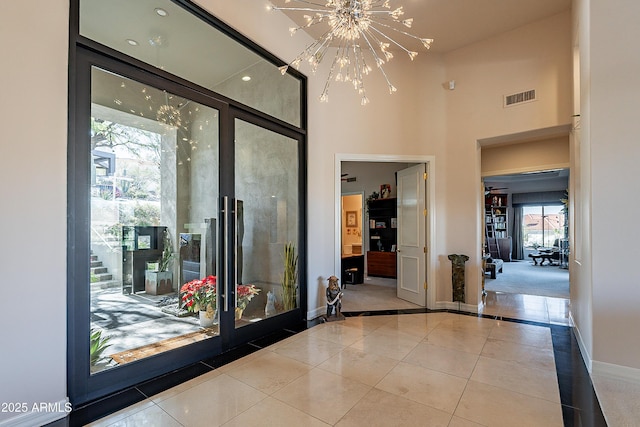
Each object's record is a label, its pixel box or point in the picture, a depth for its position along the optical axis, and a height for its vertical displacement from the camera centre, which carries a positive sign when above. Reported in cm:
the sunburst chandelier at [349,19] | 238 +159
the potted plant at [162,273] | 290 -56
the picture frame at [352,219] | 990 -11
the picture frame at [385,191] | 857 +70
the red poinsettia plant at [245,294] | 365 -96
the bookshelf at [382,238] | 817 -63
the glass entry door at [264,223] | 365 -10
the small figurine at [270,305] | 399 -119
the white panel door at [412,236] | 523 -36
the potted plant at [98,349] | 241 -108
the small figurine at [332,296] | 451 -119
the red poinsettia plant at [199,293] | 317 -83
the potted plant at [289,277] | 429 -88
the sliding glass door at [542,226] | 1278 -46
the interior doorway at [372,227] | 747 -32
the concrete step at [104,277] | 247 -51
